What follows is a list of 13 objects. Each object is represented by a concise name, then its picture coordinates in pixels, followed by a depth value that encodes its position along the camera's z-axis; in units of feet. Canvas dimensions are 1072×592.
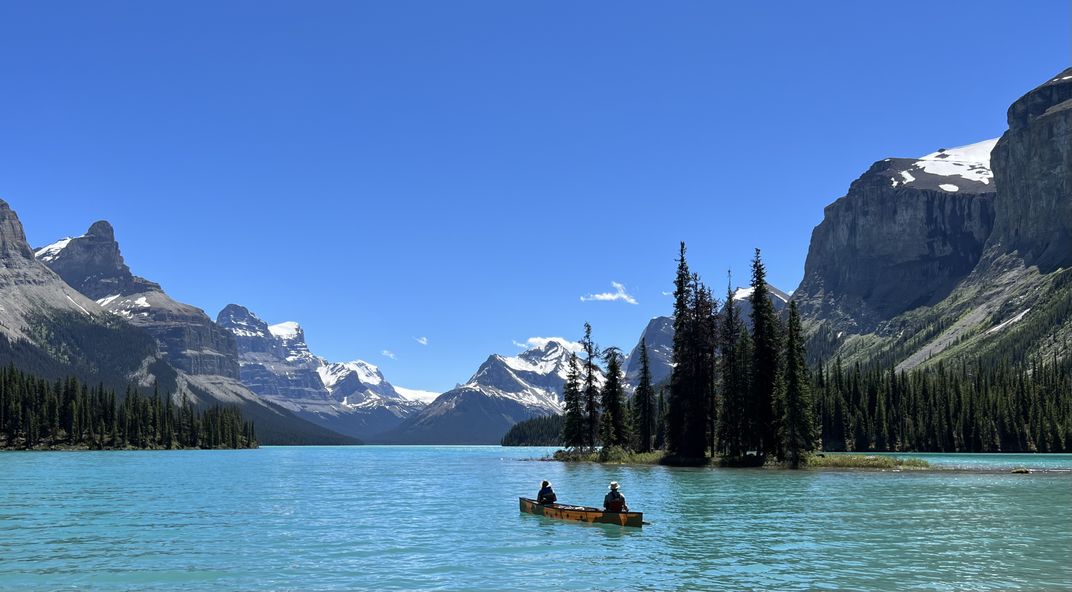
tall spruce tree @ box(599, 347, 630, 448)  403.13
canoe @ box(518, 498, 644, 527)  135.74
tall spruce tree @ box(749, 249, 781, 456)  299.17
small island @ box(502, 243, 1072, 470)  300.61
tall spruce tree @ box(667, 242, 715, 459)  316.60
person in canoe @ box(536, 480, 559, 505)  157.48
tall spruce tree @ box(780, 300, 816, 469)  283.38
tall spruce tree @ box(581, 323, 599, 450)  418.10
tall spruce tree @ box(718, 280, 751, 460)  315.99
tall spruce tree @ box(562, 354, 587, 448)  424.87
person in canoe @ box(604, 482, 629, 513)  138.21
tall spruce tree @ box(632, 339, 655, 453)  419.95
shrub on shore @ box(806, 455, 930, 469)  299.99
